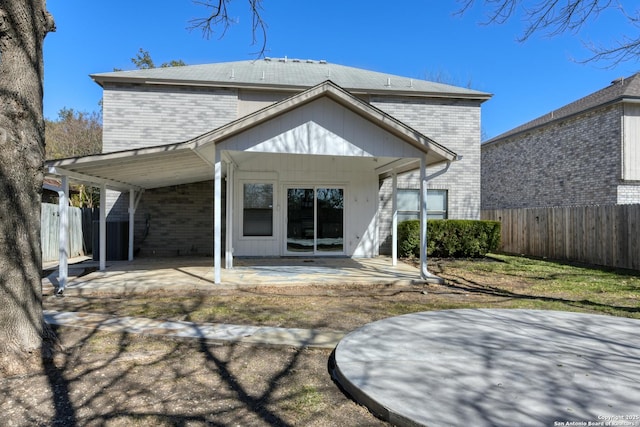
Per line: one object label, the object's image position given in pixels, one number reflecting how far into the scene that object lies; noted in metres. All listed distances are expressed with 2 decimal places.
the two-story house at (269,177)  11.96
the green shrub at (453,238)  12.40
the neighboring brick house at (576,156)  14.17
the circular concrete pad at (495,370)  2.68
